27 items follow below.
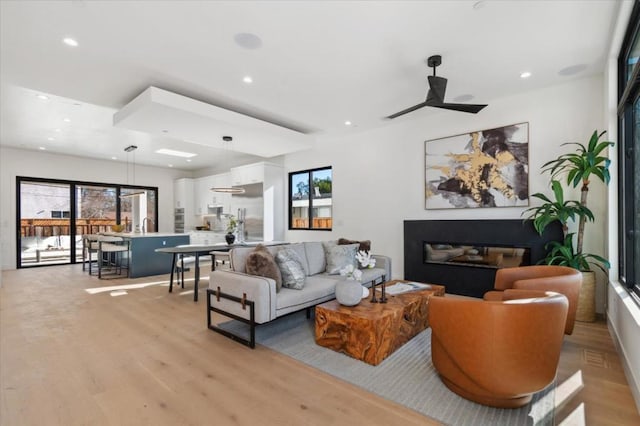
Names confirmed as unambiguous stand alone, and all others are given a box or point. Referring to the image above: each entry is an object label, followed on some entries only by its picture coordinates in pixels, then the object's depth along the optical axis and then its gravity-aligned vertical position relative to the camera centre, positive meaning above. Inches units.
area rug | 74.2 -50.2
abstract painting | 168.9 +25.9
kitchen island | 251.6 -32.2
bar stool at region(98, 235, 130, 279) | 251.3 -34.9
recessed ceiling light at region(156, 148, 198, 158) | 300.5 +63.6
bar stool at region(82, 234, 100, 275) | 283.0 -27.8
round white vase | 111.7 -29.9
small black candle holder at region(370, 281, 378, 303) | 118.6 -32.6
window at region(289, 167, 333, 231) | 268.8 +12.9
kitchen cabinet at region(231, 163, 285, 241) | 288.7 +18.3
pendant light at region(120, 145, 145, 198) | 286.2 +64.6
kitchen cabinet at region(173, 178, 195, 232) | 393.8 +13.6
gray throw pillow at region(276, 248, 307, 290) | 132.0 -25.5
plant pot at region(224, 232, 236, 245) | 221.9 -17.7
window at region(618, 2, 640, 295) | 106.8 +18.7
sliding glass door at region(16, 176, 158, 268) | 306.7 +0.7
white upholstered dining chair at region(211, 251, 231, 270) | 290.4 -50.9
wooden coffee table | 100.0 -40.3
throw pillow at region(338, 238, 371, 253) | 179.6 -18.4
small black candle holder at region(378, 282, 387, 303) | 118.3 -33.7
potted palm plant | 129.6 -2.4
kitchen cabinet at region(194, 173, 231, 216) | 356.2 +23.8
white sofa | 112.7 -33.3
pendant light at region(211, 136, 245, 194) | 215.2 +53.6
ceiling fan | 128.5 +50.4
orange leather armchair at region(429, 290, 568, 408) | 70.0 -32.0
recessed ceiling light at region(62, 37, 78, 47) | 114.7 +67.0
